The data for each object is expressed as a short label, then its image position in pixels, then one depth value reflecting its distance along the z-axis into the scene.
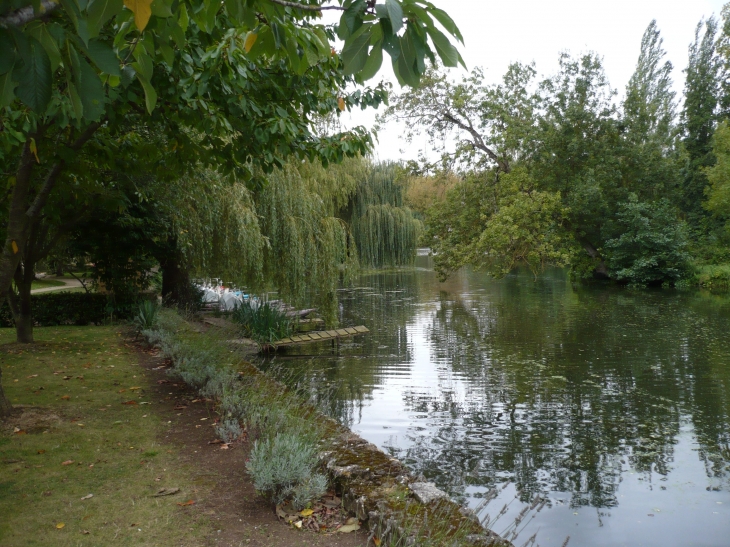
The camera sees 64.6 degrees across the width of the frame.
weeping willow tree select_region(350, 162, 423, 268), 22.78
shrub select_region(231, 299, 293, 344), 13.06
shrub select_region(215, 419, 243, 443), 5.00
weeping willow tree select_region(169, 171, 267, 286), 11.01
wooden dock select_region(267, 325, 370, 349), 12.95
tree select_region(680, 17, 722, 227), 32.06
